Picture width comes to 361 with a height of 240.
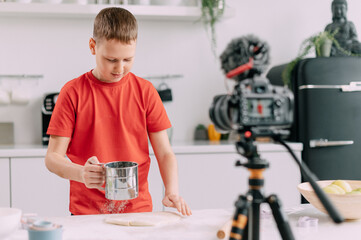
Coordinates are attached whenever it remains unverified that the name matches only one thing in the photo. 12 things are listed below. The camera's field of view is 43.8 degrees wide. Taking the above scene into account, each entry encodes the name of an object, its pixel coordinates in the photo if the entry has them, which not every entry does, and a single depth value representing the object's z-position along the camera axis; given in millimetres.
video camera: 896
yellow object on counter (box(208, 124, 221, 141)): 3293
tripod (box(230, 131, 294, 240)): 896
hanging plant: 3152
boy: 1520
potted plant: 3013
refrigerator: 2906
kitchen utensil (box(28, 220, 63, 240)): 1009
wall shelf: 2945
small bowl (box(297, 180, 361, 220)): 1243
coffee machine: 2920
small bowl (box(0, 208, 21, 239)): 1034
